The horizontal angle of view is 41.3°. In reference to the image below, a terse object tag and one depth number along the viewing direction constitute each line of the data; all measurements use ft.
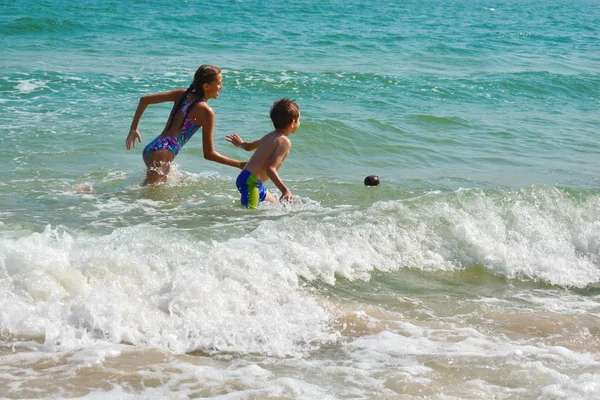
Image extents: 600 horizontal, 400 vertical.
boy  23.95
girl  25.32
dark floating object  30.58
